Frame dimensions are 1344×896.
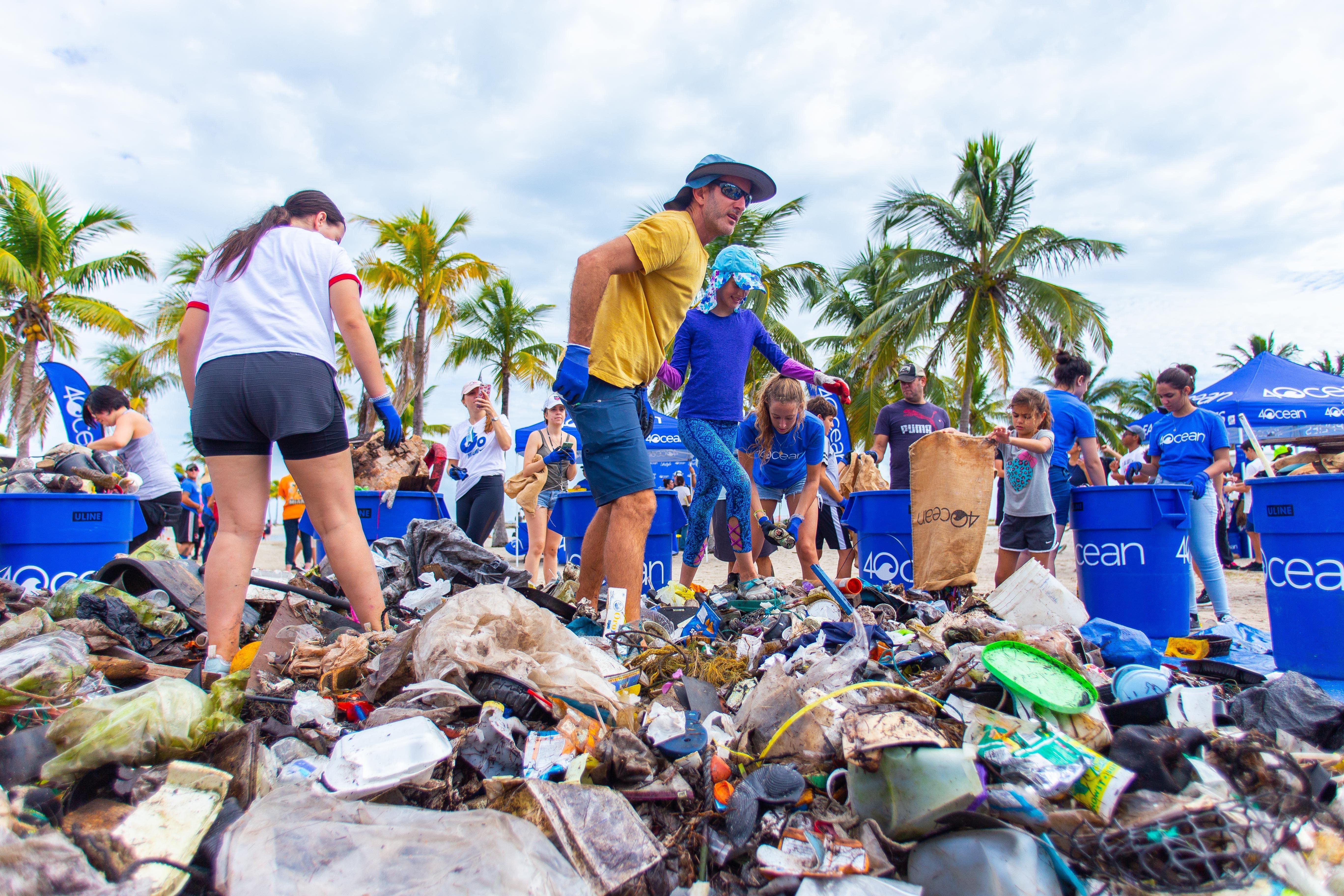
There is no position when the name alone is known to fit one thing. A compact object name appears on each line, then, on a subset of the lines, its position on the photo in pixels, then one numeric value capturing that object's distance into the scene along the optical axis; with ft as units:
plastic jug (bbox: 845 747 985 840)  4.35
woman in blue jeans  15.20
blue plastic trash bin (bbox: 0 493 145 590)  11.32
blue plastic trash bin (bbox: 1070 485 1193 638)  12.41
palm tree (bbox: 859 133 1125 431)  63.57
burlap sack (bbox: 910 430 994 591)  13.05
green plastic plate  5.75
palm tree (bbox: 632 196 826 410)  65.36
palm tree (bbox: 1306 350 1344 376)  122.72
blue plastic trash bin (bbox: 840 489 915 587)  14.94
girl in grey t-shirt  14.40
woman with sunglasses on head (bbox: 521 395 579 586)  19.67
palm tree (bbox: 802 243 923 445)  71.41
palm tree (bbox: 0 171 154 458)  61.52
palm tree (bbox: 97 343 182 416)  78.54
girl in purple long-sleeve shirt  12.75
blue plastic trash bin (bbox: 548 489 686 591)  14.90
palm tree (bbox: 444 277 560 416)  81.66
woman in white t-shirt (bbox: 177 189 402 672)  7.58
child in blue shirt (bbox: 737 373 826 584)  15.07
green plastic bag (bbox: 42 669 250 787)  4.78
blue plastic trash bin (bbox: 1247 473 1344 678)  8.54
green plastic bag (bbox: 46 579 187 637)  9.36
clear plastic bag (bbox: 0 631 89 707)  6.06
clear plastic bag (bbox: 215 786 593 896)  3.64
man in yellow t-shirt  8.41
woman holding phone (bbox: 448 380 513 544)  18.22
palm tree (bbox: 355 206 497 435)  67.31
